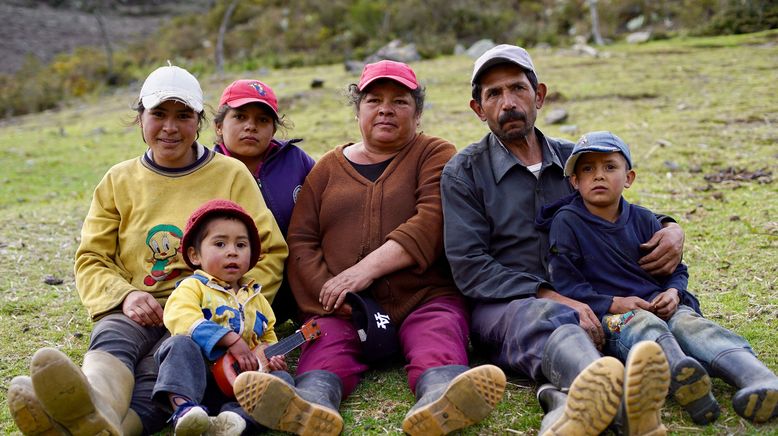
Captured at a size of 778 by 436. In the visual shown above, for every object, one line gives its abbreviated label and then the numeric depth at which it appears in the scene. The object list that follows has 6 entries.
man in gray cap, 3.37
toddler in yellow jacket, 3.00
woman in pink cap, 3.56
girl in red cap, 4.47
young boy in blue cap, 3.25
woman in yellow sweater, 3.47
